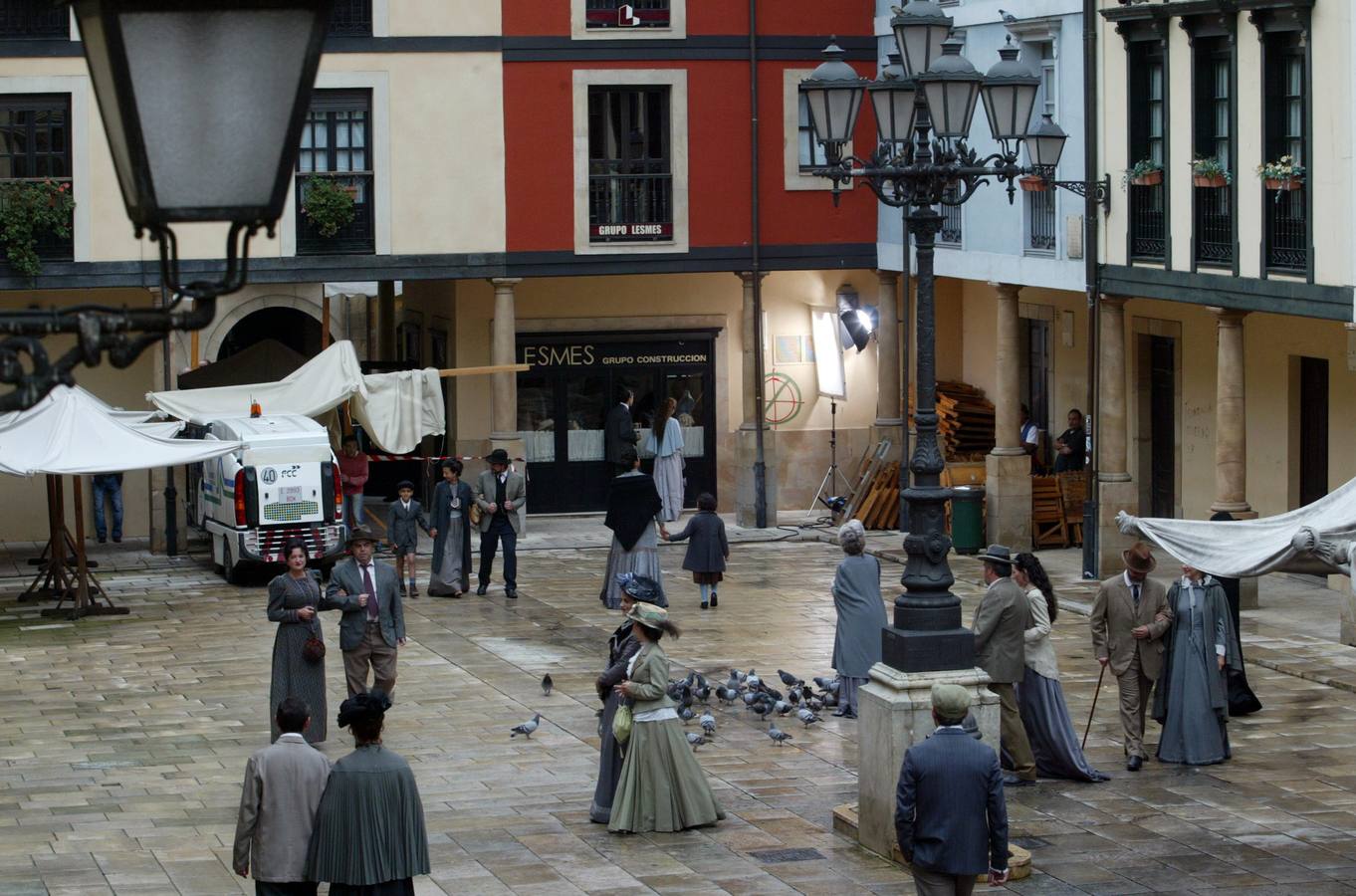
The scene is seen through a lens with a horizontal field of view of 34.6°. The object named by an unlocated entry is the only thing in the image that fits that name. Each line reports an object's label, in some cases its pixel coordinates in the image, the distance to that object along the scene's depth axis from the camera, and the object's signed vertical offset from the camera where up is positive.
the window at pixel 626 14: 30.89 +5.19
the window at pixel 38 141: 29.12 +3.25
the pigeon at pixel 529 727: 17.41 -2.78
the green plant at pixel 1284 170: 21.61 +2.01
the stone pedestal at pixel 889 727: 13.04 -2.12
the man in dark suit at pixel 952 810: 10.31 -2.07
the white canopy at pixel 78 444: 22.81 -0.65
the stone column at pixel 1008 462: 28.45 -1.14
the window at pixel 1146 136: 24.98 +2.74
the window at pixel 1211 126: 23.59 +2.70
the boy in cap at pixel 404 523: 24.77 -1.61
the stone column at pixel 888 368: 32.50 +0.12
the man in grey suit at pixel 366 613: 16.75 -1.80
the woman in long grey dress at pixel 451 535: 25.00 -1.78
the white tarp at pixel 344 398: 28.06 -0.22
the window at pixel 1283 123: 22.11 +2.54
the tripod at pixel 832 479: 33.19 -1.56
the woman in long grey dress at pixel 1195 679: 16.06 -2.26
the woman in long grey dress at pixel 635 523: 22.72 -1.52
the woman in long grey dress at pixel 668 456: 31.31 -1.12
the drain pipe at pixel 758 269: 31.25 +1.57
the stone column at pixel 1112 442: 25.88 -0.81
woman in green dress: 13.60 -2.47
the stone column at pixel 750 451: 31.55 -1.07
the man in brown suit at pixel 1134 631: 16.06 -1.90
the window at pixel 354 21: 29.97 +4.98
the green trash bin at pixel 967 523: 28.47 -1.93
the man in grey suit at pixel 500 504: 25.23 -1.44
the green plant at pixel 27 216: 28.66 +2.23
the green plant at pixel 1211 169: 23.03 +2.17
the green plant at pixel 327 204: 29.56 +2.41
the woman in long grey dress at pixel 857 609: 17.47 -1.87
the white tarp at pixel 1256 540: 15.61 -1.22
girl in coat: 23.91 -1.89
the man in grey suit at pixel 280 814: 10.45 -2.08
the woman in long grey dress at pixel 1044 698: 15.32 -2.29
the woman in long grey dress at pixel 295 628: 16.02 -1.82
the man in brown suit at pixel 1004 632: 15.02 -1.78
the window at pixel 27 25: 28.77 +4.78
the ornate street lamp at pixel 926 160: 13.19 +1.55
